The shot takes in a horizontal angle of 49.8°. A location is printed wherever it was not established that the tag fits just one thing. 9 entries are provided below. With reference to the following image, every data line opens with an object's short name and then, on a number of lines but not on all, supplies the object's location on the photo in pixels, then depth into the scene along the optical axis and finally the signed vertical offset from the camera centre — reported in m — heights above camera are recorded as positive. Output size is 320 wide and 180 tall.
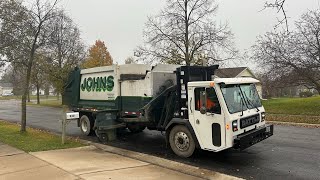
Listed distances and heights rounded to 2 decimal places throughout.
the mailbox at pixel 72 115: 11.74 -0.53
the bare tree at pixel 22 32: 13.28 +2.67
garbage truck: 8.35 -0.21
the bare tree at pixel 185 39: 29.53 +5.10
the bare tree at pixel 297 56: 21.03 +2.56
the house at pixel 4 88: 139.35 +5.16
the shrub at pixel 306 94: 48.28 +0.36
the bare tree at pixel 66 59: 36.25 +4.67
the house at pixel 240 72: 50.09 +3.94
